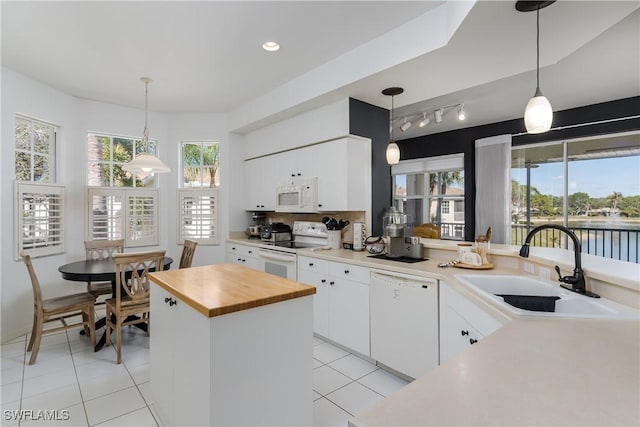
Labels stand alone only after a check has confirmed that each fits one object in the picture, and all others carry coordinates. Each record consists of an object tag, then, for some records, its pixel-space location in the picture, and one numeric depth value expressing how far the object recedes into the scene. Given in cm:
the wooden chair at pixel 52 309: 290
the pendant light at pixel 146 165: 337
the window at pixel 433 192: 613
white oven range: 369
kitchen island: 152
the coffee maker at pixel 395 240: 302
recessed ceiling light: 294
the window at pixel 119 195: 451
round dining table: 301
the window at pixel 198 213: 507
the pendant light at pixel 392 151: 330
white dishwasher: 239
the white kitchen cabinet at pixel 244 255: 432
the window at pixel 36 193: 361
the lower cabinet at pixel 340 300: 291
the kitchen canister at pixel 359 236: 360
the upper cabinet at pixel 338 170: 355
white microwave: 386
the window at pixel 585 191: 453
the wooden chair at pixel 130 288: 296
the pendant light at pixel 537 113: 193
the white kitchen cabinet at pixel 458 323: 169
